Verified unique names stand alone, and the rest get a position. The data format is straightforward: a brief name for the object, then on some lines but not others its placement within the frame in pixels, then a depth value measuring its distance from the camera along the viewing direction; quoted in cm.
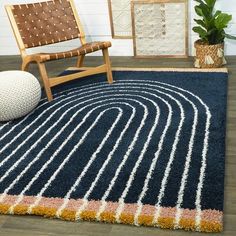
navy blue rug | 151
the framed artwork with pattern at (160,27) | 340
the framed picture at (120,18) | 354
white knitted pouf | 231
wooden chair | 271
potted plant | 293
